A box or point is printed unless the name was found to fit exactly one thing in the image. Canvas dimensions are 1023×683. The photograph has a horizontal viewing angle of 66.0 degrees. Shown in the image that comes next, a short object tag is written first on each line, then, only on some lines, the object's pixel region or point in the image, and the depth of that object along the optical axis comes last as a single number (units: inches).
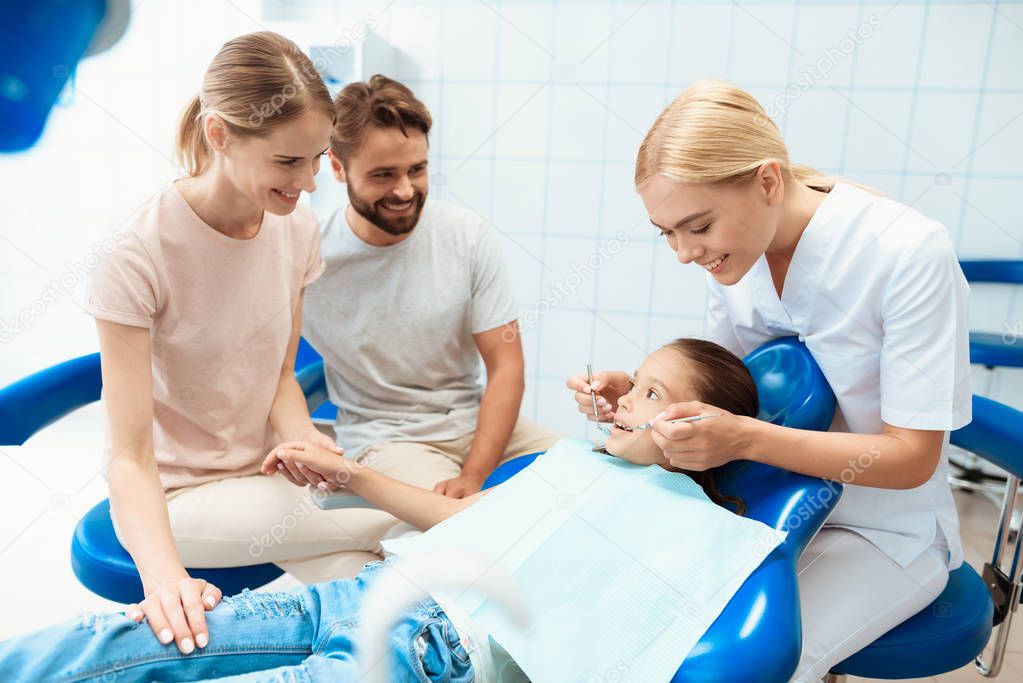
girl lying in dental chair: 36.5
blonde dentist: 41.0
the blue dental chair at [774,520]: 34.4
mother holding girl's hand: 46.6
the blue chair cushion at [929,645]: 42.5
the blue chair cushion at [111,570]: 48.3
